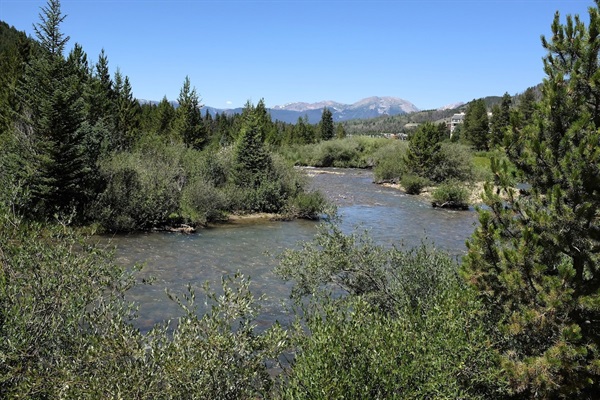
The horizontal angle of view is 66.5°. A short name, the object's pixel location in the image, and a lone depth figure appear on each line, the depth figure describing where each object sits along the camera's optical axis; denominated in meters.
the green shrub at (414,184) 47.28
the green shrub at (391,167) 53.81
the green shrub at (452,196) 38.47
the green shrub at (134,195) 24.09
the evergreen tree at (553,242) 6.21
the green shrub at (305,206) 31.48
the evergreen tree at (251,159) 33.38
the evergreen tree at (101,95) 38.47
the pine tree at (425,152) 50.12
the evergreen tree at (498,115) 88.50
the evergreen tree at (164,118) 62.46
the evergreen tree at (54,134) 21.81
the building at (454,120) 182.21
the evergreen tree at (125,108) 52.25
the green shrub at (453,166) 49.25
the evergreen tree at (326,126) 107.79
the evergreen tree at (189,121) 53.75
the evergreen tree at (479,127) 93.94
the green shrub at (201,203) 27.03
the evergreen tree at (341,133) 107.20
